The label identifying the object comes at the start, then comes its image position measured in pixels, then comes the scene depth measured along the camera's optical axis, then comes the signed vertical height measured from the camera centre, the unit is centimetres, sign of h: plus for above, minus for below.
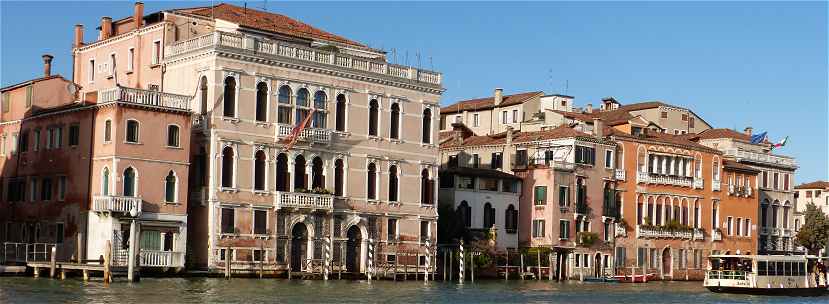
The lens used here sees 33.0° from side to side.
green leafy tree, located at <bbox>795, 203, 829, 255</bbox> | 8438 +82
